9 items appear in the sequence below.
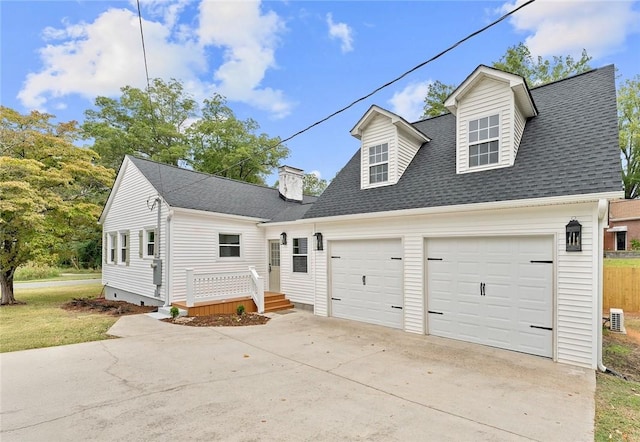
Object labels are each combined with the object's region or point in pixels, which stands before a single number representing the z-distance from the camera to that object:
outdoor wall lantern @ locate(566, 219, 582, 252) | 5.34
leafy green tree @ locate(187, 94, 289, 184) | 25.53
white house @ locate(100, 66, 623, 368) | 5.54
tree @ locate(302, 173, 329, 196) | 38.78
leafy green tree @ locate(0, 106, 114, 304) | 11.55
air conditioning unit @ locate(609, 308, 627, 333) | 7.98
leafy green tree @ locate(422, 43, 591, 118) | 19.61
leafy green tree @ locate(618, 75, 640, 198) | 25.88
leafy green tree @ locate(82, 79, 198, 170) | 23.73
